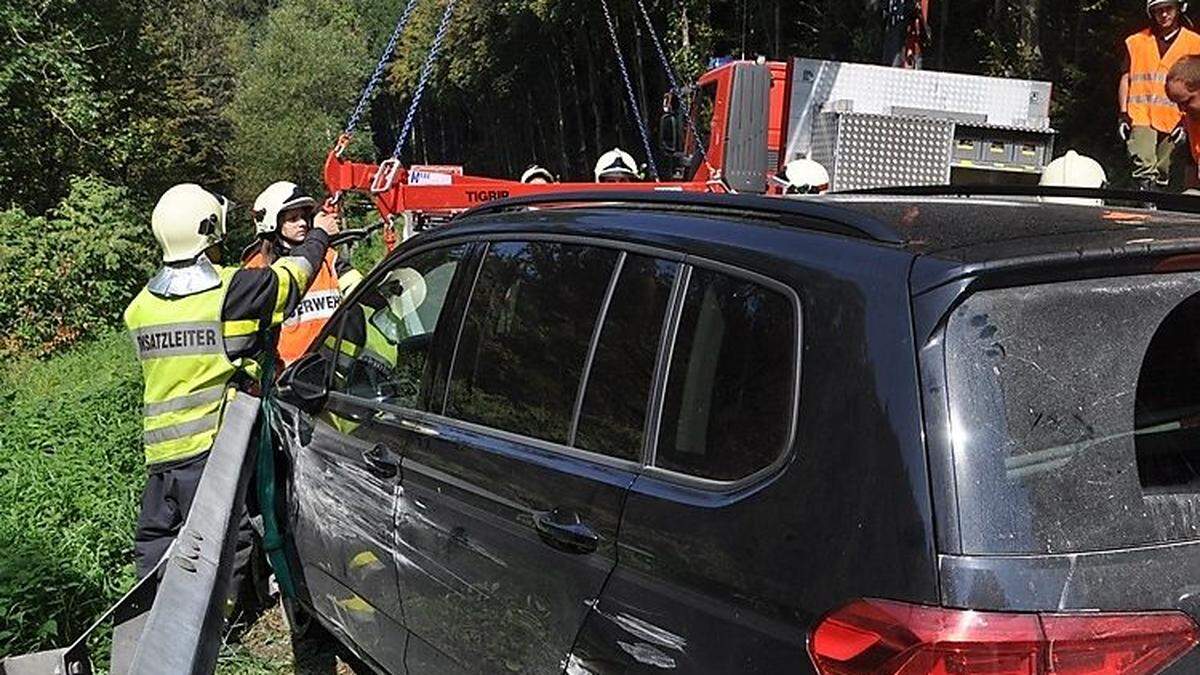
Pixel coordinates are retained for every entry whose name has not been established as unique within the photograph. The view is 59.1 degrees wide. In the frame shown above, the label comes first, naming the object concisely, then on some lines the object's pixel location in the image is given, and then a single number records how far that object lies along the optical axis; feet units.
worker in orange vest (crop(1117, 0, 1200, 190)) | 22.98
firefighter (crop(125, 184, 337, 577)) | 13.44
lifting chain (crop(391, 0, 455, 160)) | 28.48
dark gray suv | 5.35
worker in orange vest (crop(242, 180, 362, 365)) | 18.01
